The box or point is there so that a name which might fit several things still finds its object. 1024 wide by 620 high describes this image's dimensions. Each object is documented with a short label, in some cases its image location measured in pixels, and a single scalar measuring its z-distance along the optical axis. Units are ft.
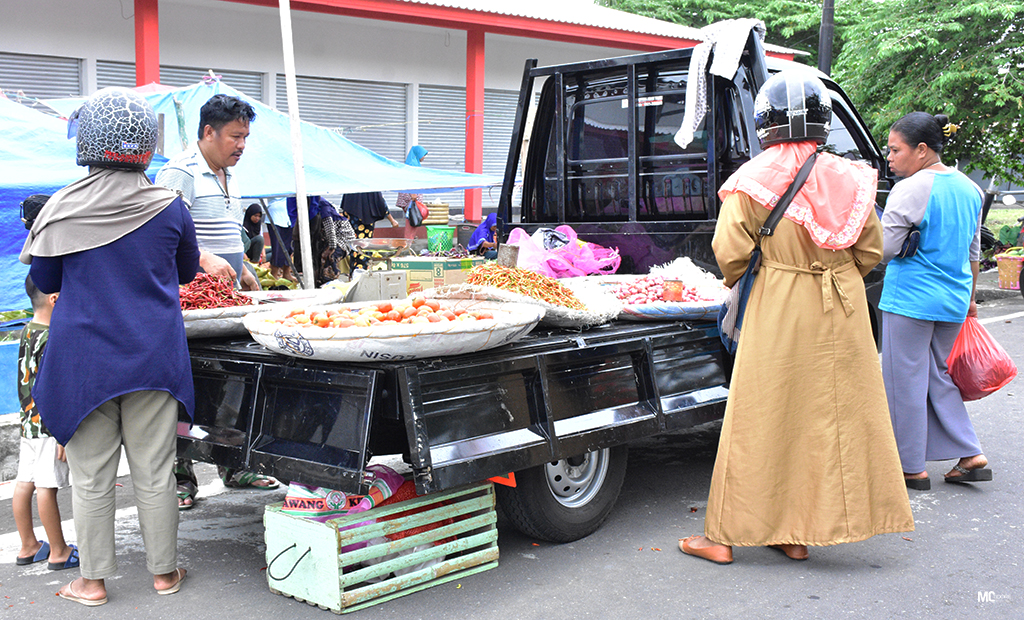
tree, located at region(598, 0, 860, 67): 79.52
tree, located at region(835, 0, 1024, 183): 43.96
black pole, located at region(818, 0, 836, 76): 41.01
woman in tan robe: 12.30
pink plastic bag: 18.30
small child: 12.46
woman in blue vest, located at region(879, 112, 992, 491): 15.64
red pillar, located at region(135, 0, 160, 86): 38.04
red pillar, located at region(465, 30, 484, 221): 48.01
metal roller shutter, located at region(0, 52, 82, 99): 38.70
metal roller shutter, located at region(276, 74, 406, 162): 47.42
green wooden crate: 11.04
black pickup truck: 11.06
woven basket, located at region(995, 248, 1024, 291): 44.57
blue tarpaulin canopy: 21.18
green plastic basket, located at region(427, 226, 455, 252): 35.76
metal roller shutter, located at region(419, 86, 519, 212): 52.34
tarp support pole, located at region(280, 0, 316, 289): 22.40
